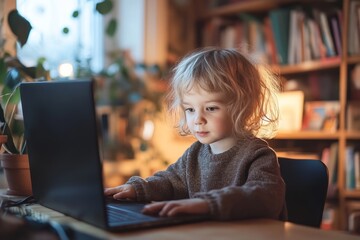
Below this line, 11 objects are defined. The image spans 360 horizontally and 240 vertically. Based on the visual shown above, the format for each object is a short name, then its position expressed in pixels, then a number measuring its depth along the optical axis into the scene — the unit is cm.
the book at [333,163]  264
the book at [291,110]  276
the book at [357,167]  254
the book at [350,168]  256
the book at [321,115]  264
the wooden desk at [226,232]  82
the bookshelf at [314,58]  256
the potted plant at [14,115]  127
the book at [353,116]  256
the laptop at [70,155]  80
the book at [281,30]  278
